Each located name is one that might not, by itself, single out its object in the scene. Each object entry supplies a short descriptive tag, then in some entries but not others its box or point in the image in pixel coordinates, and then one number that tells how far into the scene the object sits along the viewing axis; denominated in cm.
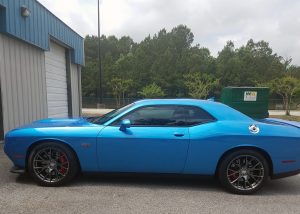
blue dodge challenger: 480
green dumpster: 1157
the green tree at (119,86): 5178
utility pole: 4422
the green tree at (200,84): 4688
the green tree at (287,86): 3016
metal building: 880
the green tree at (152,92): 5407
